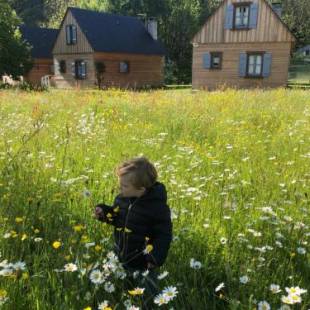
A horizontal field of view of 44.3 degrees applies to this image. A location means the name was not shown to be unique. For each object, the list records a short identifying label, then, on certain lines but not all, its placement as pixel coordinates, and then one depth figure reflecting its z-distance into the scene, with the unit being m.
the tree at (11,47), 24.19
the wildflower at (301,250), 2.68
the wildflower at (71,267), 2.20
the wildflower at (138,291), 1.84
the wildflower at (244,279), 2.27
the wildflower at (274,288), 2.14
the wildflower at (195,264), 2.41
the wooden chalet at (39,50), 38.47
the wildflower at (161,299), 1.97
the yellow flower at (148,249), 2.13
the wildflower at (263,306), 1.98
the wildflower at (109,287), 2.16
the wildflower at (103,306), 1.93
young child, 2.47
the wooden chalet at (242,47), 25.70
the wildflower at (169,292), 2.00
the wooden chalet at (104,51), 31.89
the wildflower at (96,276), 2.17
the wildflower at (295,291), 1.94
